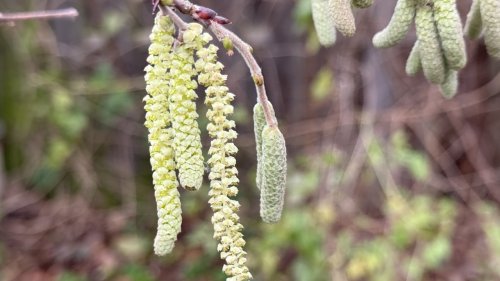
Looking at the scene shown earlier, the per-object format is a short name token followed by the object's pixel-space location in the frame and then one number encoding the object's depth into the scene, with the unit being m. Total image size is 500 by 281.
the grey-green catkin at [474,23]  0.28
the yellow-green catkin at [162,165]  0.25
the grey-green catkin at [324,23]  0.29
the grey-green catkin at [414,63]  0.29
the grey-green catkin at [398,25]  0.27
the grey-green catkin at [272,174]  0.25
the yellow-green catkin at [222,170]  0.24
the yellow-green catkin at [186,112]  0.24
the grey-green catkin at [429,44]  0.27
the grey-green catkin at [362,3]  0.26
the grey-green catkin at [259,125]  0.25
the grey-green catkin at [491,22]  0.26
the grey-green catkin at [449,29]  0.26
